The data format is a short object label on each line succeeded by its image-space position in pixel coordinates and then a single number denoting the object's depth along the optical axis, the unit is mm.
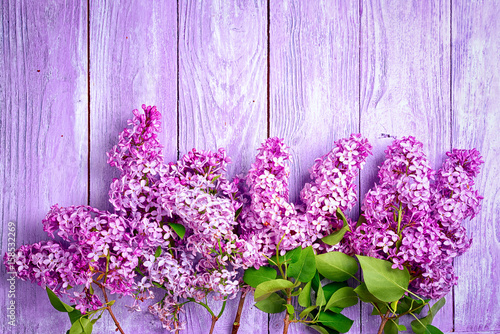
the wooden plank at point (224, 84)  972
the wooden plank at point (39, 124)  944
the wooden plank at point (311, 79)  992
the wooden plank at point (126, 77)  957
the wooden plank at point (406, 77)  1016
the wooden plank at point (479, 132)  1035
